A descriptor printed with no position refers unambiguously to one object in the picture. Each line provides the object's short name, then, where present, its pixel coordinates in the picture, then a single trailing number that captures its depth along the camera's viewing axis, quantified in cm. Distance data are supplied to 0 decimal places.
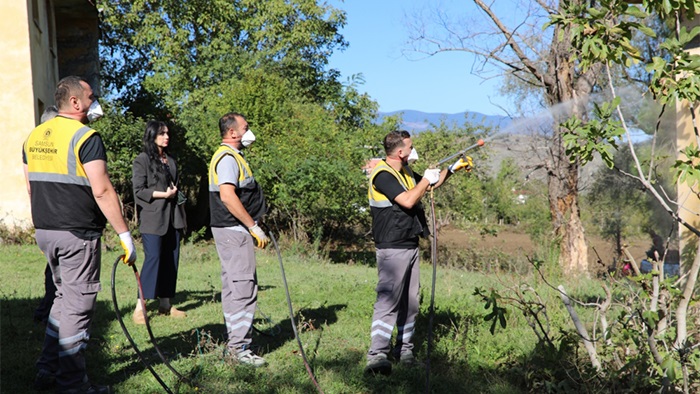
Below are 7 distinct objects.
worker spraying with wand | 559
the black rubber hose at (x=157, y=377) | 480
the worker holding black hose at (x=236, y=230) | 559
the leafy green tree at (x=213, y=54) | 2303
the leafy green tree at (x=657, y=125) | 434
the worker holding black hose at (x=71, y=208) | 454
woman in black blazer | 700
